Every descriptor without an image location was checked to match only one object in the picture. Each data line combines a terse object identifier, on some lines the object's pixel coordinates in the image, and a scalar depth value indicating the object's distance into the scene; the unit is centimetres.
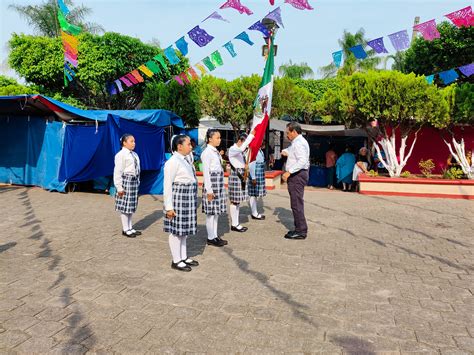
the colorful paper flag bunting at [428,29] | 873
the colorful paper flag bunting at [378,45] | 945
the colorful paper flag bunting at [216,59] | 1110
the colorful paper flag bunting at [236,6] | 884
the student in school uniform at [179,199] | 447
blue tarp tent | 984
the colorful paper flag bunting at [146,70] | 1145
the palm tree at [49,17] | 2350
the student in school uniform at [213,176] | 554
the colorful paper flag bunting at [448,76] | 1093
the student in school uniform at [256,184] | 749
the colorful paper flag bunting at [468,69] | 1051
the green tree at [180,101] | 1469
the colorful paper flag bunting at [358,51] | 983
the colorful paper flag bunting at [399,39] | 919
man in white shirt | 602
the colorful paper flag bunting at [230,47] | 1056
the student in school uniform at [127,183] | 621
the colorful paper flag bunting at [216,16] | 934
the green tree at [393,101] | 1045
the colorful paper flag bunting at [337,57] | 1019
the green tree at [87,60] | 1932
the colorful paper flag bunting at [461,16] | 818
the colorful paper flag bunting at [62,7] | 1031
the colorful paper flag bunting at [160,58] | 1092
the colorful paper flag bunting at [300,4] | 802
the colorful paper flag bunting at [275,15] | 873
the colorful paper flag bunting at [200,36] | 988
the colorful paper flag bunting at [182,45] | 1020
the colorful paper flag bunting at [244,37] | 1030
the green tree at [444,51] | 1827
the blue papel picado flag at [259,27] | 994
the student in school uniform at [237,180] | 658
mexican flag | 664
